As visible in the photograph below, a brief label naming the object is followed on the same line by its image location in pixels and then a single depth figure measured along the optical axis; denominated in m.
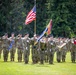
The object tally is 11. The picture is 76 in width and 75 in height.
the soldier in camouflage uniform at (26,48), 29.64
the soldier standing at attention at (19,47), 31.91
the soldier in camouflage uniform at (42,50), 29.43
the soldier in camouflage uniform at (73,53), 33.72
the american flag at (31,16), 36.14
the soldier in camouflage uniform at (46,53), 30.05
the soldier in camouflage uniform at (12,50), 32.44
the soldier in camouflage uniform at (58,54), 33.69
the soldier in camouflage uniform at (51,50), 30.36
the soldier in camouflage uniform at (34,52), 29.56
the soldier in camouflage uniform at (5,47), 31.95
